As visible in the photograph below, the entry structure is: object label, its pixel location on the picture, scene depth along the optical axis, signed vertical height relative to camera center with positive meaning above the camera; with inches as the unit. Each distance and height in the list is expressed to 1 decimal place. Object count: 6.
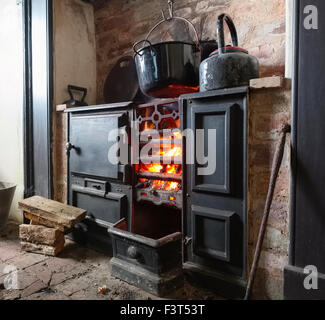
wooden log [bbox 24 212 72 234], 99.2 -28.1
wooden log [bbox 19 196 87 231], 97.0 -24.1
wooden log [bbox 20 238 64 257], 99.3 -37.4
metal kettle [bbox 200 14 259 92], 68.2 +20.3
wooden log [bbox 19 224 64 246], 99.3 -32.3
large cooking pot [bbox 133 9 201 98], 79.0 +24.0
